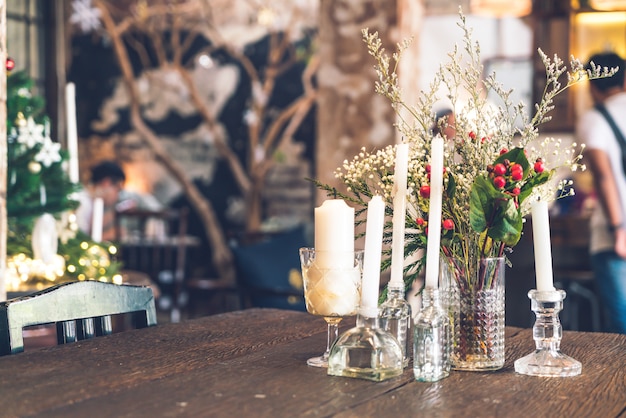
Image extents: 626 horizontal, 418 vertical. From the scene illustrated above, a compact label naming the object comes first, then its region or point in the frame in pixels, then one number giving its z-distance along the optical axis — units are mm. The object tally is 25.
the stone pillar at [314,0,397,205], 4350
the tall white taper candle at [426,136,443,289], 1735
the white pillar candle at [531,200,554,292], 1814
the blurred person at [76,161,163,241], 5493
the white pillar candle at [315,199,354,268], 1791
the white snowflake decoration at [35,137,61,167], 2926
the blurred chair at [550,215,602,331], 5262
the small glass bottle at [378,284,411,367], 1782
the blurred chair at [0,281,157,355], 1864
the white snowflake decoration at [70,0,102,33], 9557
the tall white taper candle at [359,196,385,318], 1711
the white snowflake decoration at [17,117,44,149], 2895
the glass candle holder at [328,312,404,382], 1721
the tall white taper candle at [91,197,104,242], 3218
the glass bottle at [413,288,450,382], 1728
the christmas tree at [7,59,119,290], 2812
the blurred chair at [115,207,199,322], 7128
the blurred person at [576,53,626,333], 3384
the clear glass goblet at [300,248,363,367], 1791
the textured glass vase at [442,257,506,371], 1807
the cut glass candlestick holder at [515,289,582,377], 1793
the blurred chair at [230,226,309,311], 3878
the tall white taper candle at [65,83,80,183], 3040
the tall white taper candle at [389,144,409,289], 1761
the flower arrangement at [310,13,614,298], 1773
